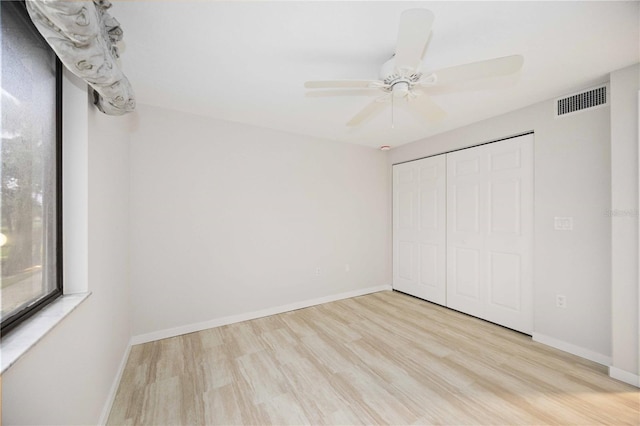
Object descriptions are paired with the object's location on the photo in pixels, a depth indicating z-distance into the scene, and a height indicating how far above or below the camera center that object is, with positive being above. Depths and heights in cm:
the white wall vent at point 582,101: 214 +102
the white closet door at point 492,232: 267 -22
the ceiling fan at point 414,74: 111 +82
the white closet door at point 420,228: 351 -23
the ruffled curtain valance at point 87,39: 75 +62
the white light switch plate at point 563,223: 234 -10
